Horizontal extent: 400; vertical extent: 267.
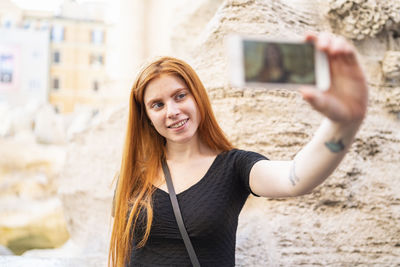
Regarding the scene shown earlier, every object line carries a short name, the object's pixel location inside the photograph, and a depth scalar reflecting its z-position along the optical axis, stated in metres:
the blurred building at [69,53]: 27.14
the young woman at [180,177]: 1.31
